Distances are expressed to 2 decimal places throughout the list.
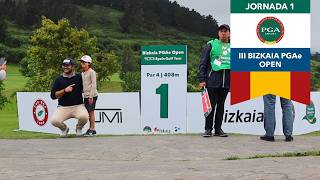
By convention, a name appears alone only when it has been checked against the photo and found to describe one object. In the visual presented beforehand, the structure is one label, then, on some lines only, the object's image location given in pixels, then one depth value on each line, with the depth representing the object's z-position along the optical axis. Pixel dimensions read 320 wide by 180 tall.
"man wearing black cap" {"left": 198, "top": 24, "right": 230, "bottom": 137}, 9.38
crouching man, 10.77
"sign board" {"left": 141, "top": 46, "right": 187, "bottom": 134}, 16.20
